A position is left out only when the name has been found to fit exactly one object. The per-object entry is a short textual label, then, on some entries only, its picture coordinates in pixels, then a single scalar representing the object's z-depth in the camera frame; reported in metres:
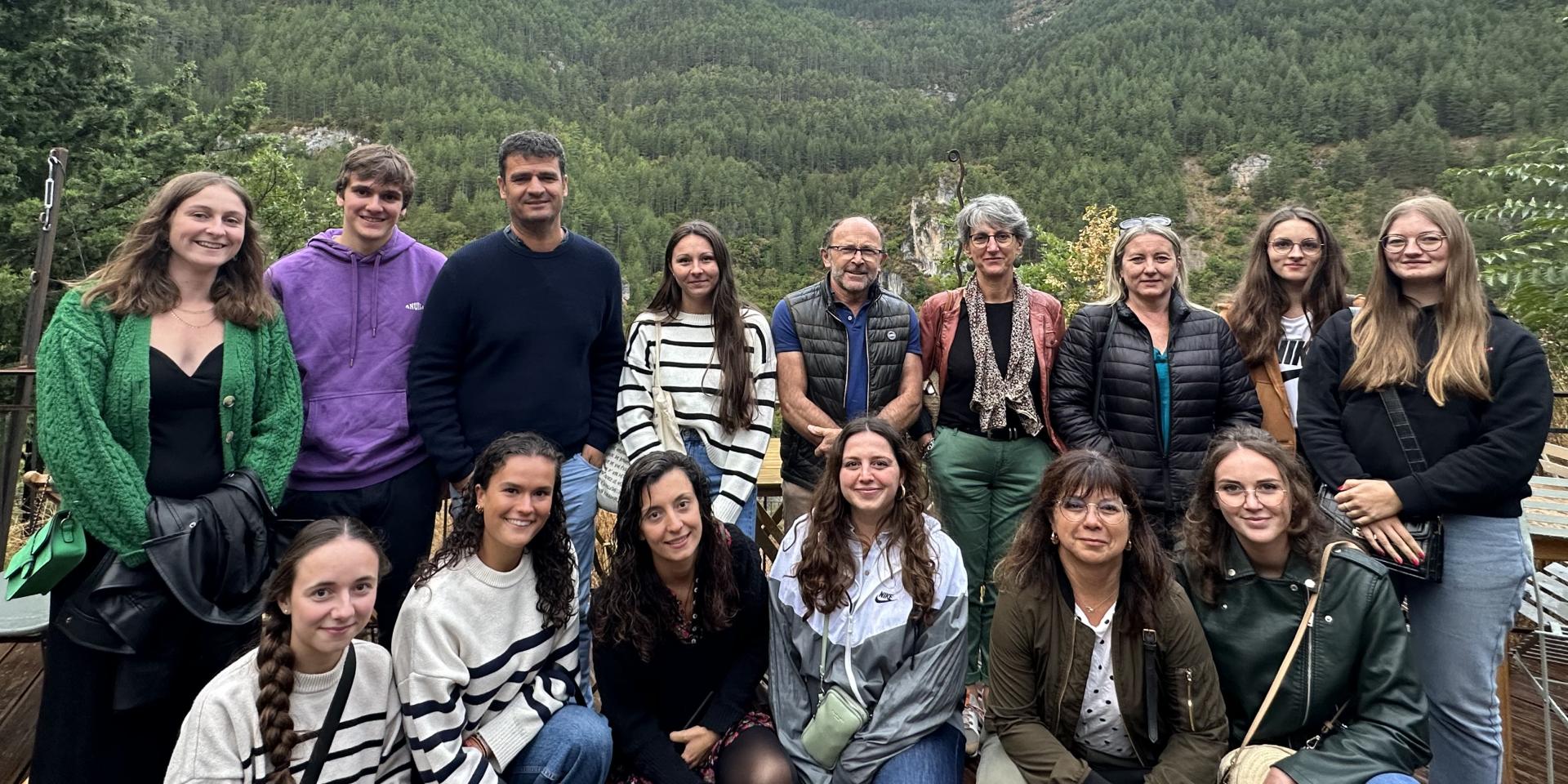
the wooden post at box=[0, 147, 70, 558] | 4.22
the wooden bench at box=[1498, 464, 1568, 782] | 2.69
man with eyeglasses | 3.21
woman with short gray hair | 3.12
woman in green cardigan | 2.14
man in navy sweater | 2.71
